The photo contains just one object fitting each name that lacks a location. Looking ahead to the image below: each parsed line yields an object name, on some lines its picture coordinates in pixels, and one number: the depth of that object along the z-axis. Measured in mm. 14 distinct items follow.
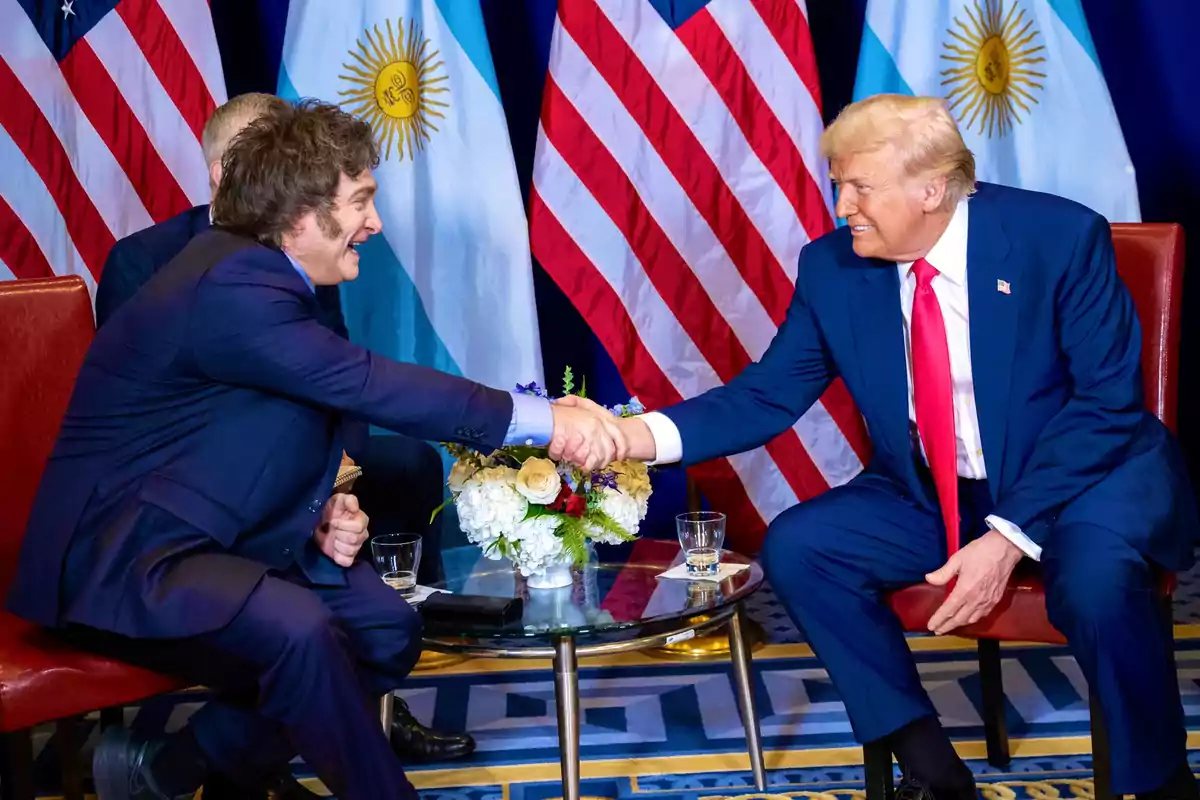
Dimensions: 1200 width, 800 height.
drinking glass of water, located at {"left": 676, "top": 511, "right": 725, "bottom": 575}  2801
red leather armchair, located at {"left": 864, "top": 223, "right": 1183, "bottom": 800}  2455
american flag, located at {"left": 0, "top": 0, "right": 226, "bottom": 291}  3893
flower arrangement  2660
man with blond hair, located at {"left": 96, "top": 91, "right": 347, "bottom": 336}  3270
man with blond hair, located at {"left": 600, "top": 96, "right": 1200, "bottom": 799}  2371
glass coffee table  2557
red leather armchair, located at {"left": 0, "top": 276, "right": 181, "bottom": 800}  2807
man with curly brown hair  2301
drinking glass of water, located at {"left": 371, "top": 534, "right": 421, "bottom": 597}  2775
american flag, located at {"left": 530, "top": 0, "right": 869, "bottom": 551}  3984
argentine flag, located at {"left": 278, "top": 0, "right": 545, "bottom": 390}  3969
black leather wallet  2547
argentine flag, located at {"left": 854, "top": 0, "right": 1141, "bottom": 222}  3953
